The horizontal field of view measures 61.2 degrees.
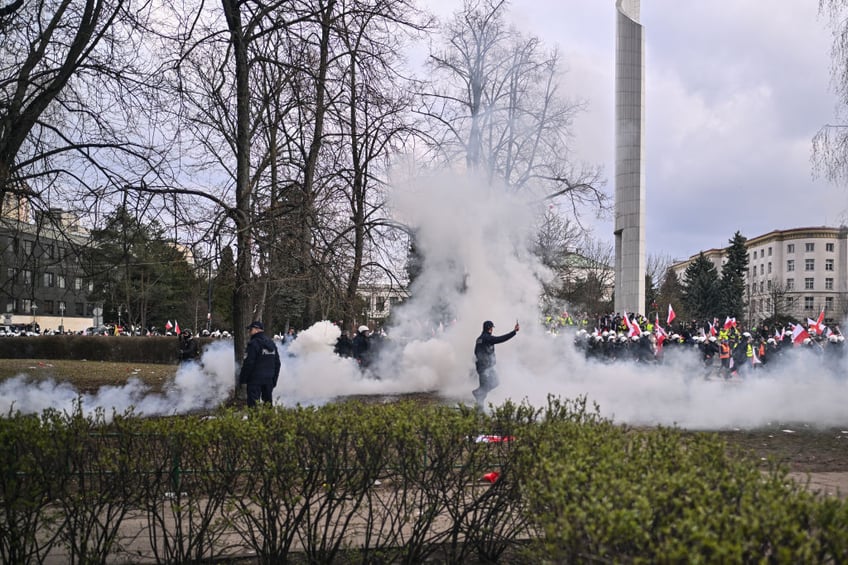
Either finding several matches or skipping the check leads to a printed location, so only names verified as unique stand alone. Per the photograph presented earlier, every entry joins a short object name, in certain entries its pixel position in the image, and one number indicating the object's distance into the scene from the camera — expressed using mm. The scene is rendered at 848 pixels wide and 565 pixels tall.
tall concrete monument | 34500
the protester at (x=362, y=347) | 22406
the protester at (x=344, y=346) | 22656
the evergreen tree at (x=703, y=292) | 59562
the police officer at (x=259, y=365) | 10289
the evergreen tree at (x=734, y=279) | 59031
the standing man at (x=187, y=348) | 21297
